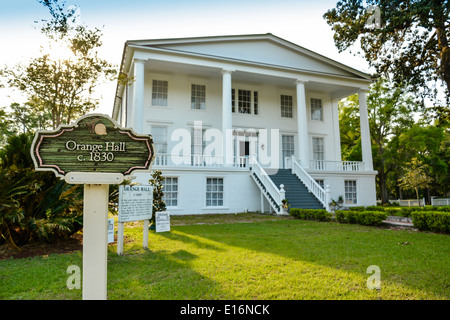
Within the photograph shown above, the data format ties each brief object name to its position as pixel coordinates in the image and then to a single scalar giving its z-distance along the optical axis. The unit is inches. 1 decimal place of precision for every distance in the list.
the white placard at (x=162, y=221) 325.7
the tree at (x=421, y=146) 1075.3
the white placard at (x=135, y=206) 250.7
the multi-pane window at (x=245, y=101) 808.3
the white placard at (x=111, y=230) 260.5
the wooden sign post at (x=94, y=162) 109.8
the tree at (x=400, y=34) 365.4
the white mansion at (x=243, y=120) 634.2
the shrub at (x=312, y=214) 470.3
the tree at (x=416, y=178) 912.3
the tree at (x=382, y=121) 1122.7
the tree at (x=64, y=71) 478.9
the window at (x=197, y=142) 729.0
